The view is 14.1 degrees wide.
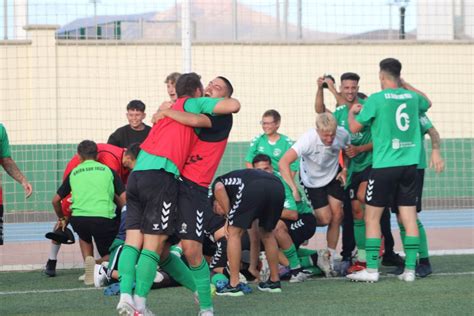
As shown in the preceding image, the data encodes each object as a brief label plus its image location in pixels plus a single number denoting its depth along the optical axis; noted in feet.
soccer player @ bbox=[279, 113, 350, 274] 61.80
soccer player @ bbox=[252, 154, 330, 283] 59.88
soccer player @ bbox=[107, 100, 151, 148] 66.52
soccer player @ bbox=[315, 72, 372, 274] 63.33
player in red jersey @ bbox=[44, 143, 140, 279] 63.67
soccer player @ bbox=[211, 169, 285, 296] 53.20
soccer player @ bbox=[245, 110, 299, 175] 67.11
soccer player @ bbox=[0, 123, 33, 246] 58.75
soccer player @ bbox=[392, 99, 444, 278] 59.49
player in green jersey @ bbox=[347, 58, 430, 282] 57.77
